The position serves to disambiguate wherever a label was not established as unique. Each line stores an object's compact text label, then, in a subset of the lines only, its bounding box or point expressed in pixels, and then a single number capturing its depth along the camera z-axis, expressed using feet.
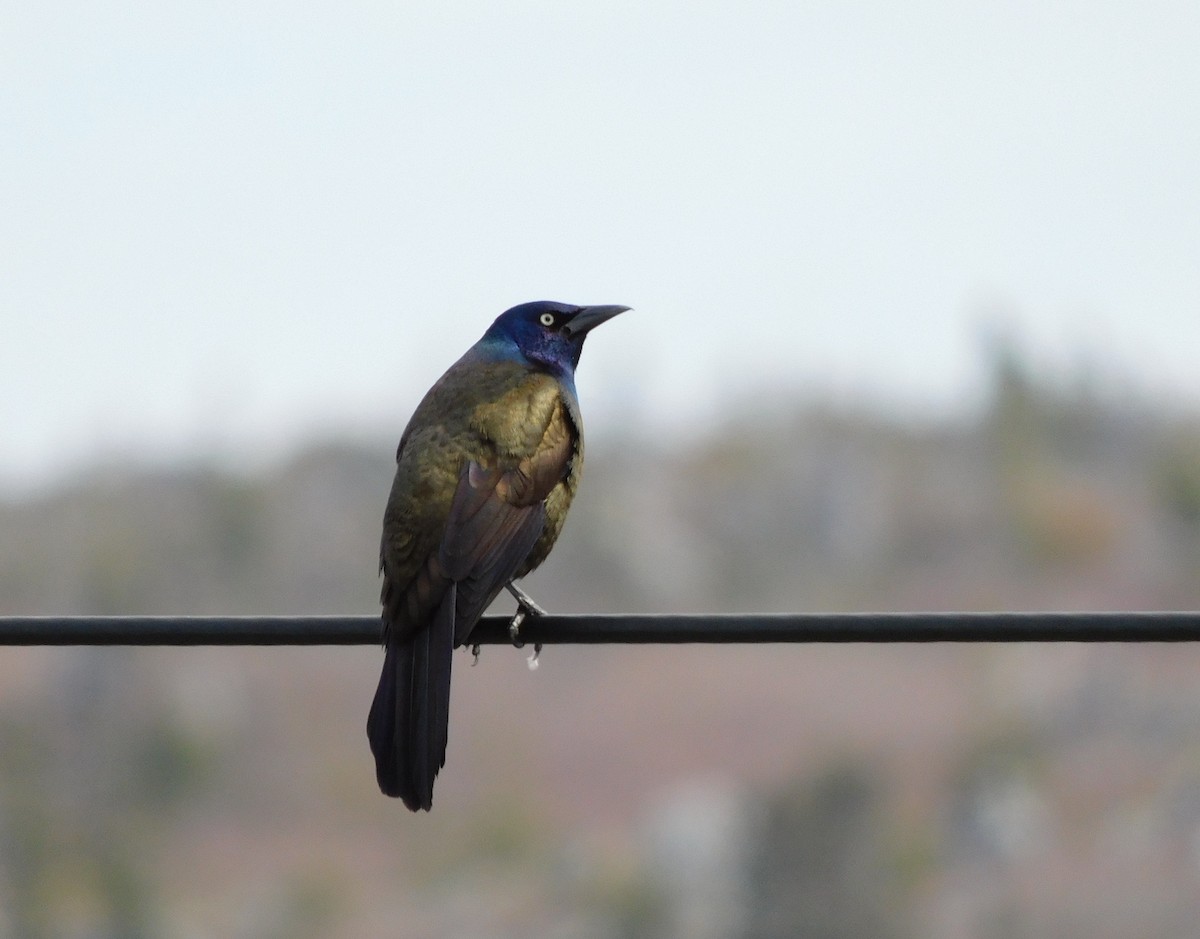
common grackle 39.09
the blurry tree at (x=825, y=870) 325.42
